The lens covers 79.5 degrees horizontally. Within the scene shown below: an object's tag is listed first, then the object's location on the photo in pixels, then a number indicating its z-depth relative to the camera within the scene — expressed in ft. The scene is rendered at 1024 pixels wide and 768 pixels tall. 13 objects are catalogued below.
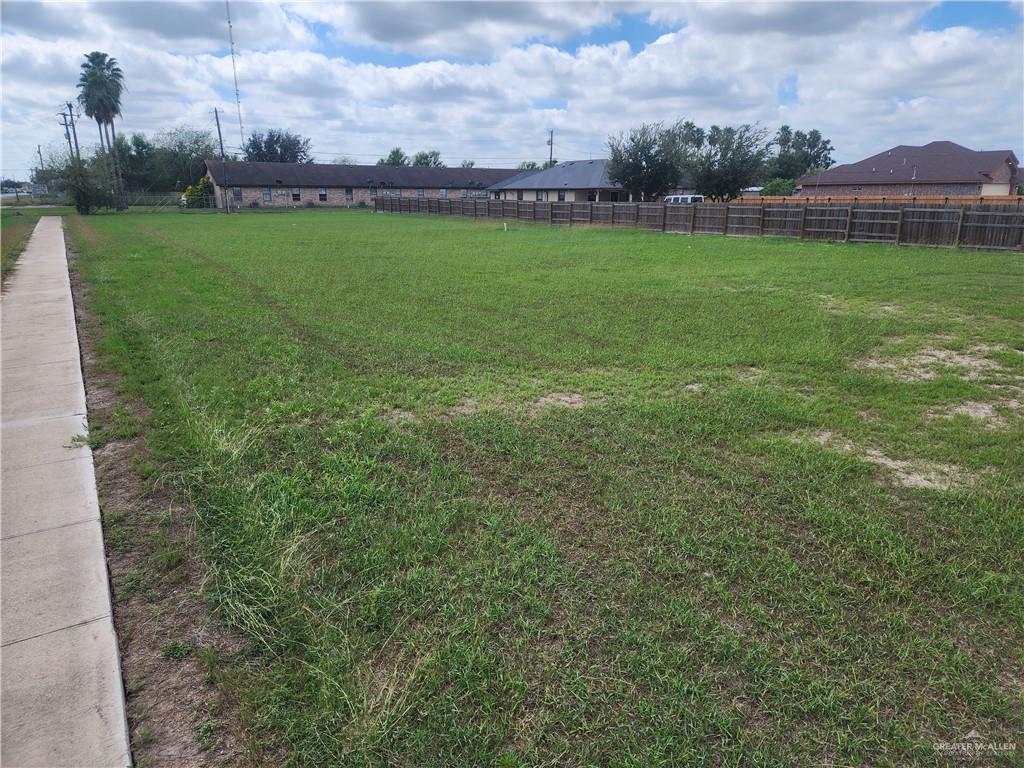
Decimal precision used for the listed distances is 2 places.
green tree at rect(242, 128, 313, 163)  263.08
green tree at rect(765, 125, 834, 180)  336.49
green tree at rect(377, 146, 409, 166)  310.86
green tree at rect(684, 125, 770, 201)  114.62
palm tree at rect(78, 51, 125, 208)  209.56
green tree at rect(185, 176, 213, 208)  194.08
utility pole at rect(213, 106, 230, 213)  184.14
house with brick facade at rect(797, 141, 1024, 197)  146.61
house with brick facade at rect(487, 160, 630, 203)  157.89
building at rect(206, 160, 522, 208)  195.21
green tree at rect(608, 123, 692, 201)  129.59
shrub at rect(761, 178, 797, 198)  177.08
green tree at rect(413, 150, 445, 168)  340.18
